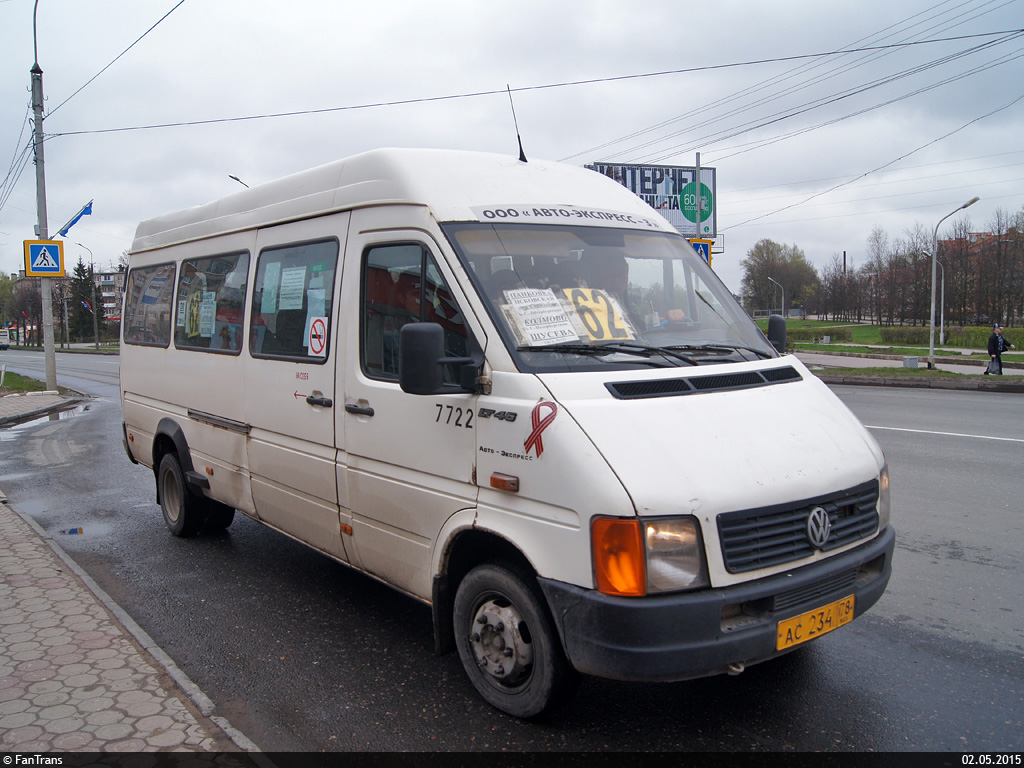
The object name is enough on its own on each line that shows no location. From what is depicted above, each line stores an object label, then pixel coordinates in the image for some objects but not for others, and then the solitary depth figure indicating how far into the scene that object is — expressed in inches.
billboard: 1630.2
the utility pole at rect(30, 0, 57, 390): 793.6
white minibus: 113.4
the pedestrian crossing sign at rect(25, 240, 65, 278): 743.1
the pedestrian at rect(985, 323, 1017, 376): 887.7
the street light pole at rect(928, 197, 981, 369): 1109.7
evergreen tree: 3196.4
